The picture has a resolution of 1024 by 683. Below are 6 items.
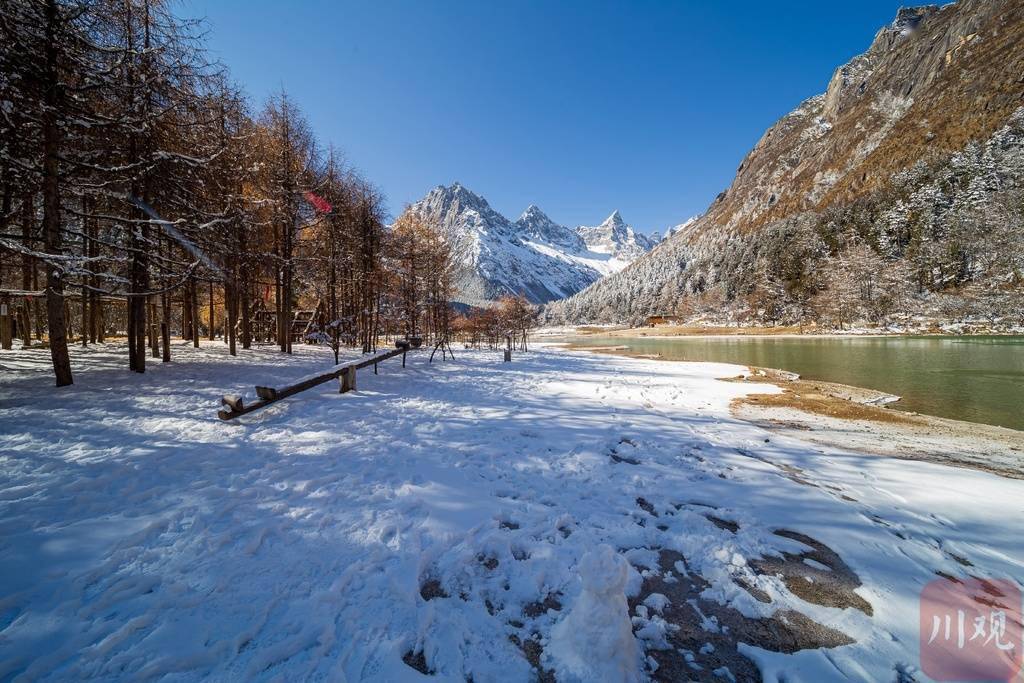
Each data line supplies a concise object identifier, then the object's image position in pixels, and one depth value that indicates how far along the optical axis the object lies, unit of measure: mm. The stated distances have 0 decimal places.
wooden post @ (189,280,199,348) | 15345
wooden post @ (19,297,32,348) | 14647
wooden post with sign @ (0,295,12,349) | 13281
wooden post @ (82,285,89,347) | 12641
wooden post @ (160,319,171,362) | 11465
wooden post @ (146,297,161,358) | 14020
